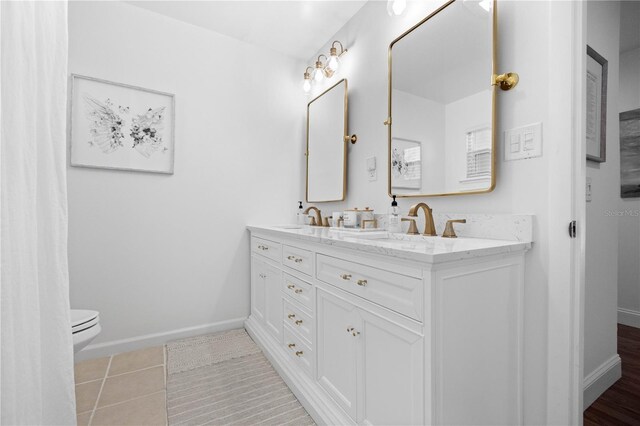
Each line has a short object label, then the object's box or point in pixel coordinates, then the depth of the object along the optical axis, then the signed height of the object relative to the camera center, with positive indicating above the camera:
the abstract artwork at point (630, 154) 2.39 +0.44
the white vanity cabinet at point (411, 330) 0.92 -0.44
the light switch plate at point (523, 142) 1.18 +0.27
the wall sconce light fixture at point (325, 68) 2.26 +1.13
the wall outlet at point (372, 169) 2.00 +0.27
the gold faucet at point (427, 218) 1.50 -0.05
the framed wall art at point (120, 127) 1.95 +0.58
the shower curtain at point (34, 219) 0.78 -0.03
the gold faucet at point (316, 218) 2.47 -0.07
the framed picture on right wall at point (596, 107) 1.50 +0.53
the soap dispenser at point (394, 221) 1.64 -0.07
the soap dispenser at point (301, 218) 2.57 -0.07
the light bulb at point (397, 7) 1.63 +1.11
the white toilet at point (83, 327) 1.35 -0.56
